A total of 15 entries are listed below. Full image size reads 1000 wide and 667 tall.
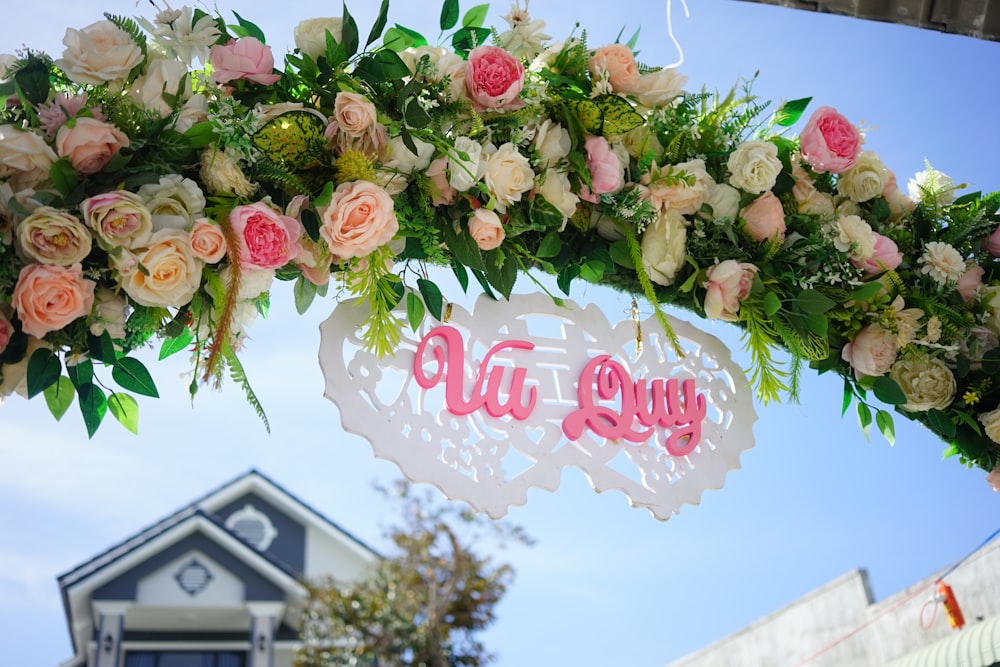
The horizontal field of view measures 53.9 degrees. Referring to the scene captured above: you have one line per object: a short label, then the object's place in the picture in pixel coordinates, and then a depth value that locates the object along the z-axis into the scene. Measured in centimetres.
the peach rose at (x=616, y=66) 216
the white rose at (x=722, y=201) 227
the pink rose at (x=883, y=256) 236
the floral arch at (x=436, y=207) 174
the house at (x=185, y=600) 1136
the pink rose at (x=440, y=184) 199
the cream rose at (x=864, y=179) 244
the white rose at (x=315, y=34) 197
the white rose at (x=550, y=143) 208
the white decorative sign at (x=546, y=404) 195
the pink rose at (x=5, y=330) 168
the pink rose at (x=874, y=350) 235
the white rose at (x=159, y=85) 185
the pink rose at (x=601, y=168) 213
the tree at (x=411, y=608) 1070
